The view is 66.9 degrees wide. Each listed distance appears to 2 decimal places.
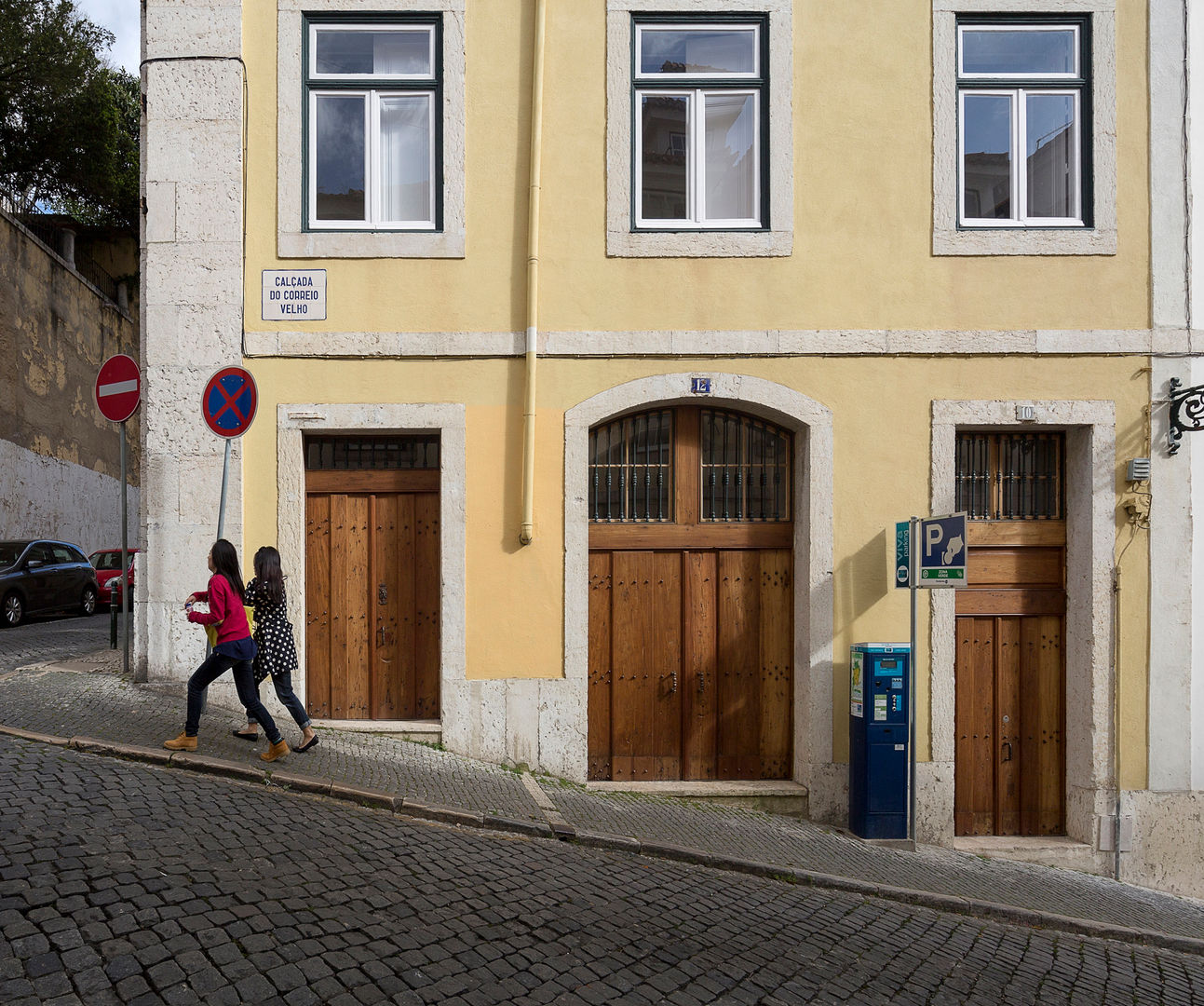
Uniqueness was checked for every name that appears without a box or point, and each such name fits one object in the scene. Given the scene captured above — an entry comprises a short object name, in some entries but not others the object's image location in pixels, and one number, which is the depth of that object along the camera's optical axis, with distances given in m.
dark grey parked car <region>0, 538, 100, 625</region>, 15.30
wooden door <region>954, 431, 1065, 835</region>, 7.95
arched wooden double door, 7.88
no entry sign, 7.94
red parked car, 18.94
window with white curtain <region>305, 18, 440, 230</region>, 7.84
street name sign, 7.66
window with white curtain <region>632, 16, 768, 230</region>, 7.89
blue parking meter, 7.09
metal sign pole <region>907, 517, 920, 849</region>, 6.82
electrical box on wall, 7.63
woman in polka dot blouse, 6.53
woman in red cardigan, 6.27
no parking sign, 6.82
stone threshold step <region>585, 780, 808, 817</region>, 7.61
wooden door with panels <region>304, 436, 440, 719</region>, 7.77
